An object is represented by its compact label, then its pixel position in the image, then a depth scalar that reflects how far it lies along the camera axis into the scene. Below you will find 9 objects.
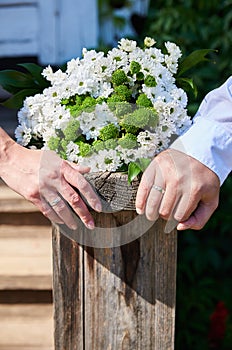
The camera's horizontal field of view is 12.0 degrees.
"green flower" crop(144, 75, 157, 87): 1.26
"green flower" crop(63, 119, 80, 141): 1.25
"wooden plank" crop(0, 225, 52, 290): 1.60
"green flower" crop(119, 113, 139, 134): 1.24
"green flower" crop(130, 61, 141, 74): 1.27
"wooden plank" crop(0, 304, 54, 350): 1.60
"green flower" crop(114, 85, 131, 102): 1.26
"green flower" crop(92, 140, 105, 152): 1.24
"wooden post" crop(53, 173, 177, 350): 1.32
